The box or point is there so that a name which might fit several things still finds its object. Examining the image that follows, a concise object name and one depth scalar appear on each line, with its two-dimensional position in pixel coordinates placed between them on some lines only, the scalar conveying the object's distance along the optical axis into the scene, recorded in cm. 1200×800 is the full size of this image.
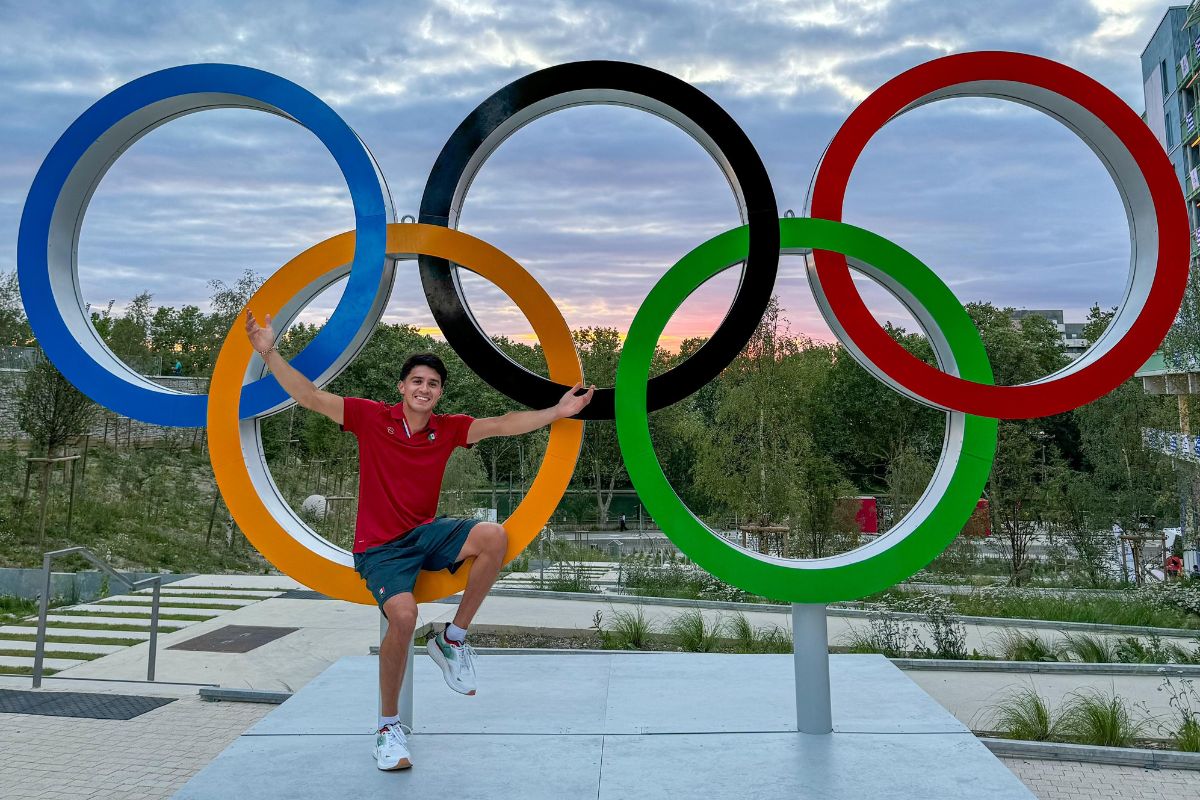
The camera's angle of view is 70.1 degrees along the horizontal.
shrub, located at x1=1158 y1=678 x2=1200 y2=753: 565
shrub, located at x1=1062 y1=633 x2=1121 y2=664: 816
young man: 422
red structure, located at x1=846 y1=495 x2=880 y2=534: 2485
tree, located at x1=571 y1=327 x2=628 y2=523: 1830
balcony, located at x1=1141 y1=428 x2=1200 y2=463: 1453
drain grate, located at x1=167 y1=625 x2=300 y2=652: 941
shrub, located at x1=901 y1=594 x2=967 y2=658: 837
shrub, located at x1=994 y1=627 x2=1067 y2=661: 830
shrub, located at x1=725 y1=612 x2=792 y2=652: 843
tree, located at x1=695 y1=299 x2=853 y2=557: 1664
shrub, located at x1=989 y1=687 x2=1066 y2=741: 595
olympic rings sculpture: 464
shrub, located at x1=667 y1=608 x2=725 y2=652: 864
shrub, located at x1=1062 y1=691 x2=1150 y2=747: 579
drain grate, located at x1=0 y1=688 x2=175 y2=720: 671
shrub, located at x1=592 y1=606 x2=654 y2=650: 887
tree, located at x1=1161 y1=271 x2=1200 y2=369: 1323
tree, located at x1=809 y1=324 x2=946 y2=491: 2739
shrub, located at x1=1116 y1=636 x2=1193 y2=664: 817
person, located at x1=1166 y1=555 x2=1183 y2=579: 1580
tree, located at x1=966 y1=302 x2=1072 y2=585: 1647
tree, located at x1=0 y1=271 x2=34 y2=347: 1767
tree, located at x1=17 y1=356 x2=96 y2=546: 1662
